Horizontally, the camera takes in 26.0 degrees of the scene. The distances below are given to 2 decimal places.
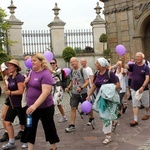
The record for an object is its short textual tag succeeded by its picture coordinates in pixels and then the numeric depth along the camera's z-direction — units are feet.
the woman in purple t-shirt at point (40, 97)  17.23
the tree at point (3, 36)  63.72
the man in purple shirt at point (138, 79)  26.55
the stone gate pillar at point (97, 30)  76.28
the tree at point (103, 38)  70.85
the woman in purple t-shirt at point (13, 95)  20.48
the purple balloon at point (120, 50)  28.09
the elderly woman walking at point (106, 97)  21.35
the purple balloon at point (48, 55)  24.30
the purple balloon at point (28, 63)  25.08
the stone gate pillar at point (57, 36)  73.51
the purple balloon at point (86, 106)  22.34
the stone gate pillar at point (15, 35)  69.31
